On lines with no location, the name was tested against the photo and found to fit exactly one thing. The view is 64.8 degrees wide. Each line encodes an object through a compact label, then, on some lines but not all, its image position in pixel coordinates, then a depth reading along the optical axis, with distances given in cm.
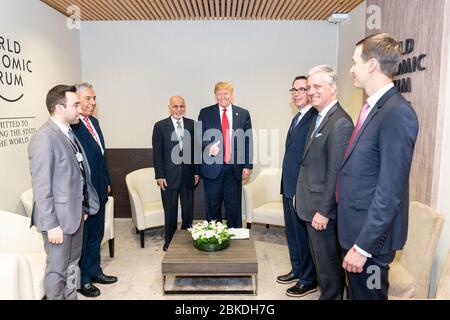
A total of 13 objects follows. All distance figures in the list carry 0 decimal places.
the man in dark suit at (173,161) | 438
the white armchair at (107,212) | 365
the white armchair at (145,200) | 453
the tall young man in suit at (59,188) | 246
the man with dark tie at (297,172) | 330
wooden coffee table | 314
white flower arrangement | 333
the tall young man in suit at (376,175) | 176
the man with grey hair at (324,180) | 254
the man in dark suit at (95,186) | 334
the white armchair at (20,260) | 217
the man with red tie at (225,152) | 432
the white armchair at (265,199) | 474
